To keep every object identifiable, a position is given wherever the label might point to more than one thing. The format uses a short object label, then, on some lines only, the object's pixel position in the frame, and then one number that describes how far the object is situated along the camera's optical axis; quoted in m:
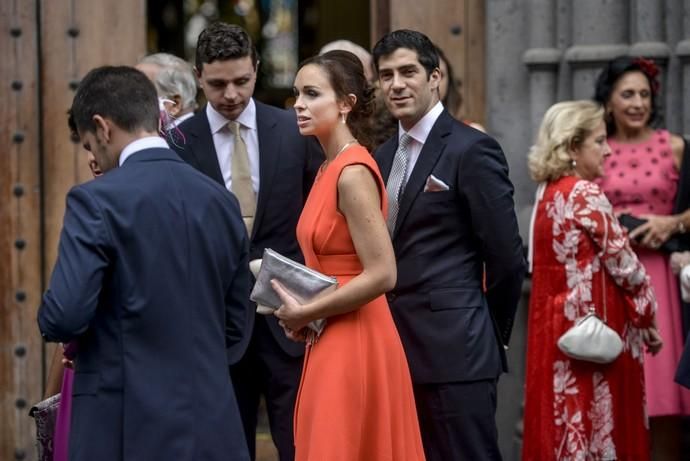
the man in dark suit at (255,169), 9.50
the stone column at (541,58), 12.19
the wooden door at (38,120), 12.81
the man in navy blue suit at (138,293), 6.89
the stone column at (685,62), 11.81
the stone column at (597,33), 12.06
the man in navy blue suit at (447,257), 8.94
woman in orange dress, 8.25
